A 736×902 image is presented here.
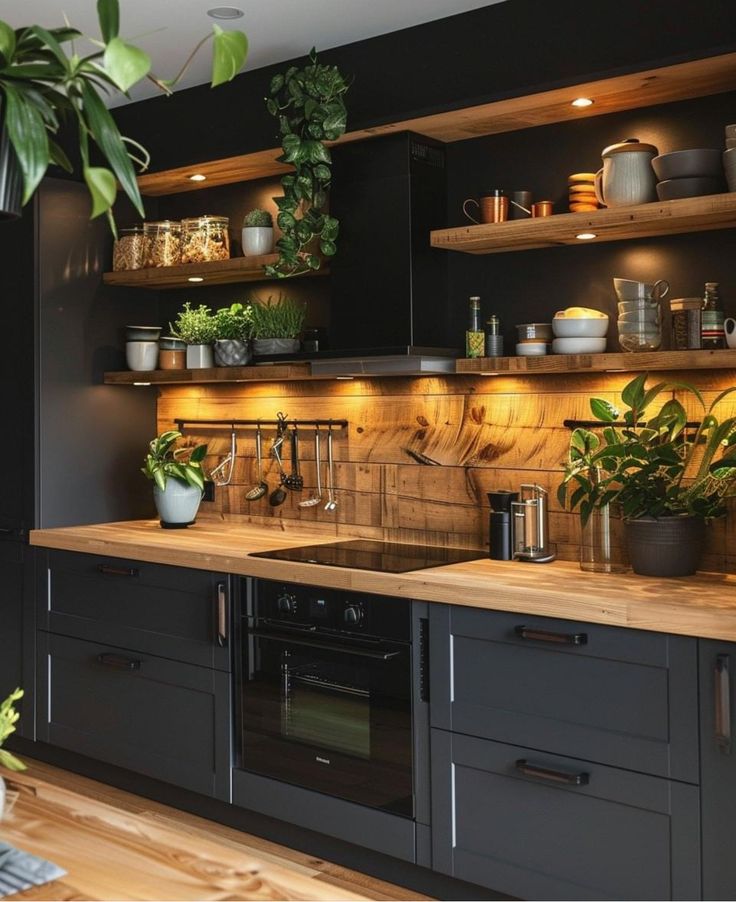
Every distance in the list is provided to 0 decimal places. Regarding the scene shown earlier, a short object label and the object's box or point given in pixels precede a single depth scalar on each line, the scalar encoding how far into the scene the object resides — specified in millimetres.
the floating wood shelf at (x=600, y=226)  2877
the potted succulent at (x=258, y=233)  4066
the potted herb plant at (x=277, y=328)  3967
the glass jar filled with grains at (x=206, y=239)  4227
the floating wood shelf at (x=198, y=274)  4008
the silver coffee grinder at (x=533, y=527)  3326
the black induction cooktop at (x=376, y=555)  3320
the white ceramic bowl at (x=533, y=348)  3354
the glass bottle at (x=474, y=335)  3479
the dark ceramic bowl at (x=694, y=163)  2928
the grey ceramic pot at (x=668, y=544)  2951
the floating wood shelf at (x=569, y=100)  2943
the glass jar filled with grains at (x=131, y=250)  4426
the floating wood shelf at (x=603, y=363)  2896
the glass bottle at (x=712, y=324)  2953
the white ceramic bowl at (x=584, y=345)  3238
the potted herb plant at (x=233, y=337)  4113
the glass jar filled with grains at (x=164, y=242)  4320
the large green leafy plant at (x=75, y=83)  999
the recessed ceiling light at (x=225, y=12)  3465
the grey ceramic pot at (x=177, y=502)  4250
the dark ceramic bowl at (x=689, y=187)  2939
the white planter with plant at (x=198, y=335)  4234
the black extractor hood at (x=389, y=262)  3516
